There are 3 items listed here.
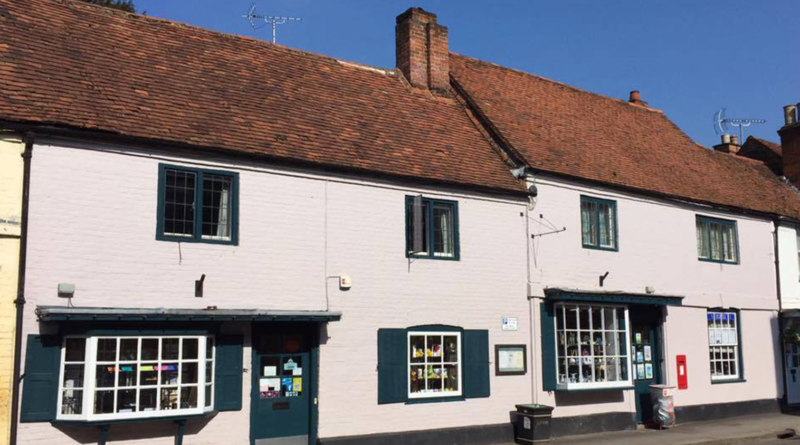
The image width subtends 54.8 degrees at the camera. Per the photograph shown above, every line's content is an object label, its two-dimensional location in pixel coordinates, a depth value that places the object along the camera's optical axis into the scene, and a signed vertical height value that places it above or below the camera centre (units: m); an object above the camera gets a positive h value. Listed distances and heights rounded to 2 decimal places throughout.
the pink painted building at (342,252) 11.77 +1.75
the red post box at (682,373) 19.30 -0.77
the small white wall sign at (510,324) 16.31 +0.40
